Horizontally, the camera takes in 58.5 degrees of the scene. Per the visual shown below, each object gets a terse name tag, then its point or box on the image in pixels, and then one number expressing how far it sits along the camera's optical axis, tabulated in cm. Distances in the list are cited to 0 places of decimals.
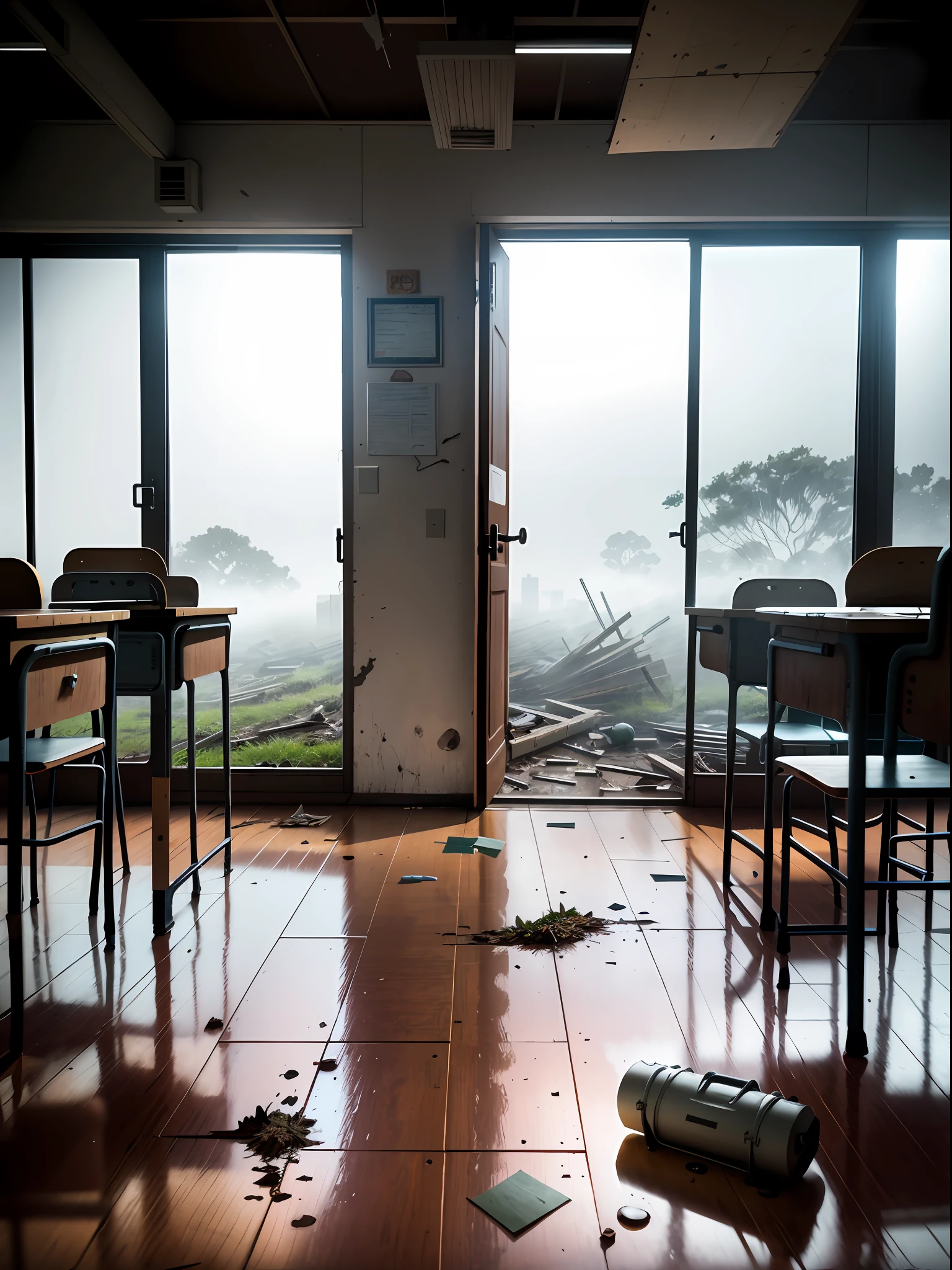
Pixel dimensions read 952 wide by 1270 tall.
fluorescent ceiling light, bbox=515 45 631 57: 312
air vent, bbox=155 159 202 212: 374
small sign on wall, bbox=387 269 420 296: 381
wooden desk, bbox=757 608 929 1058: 170
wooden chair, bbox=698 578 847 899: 268
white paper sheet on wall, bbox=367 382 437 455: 382
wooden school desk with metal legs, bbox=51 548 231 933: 225
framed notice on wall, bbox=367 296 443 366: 381
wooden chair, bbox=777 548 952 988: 149
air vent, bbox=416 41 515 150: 279
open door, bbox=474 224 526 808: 368
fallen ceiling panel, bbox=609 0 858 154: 246
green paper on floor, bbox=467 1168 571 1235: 123
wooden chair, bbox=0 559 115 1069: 164
